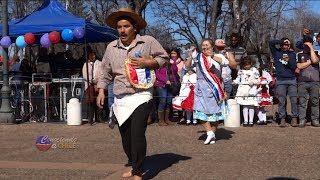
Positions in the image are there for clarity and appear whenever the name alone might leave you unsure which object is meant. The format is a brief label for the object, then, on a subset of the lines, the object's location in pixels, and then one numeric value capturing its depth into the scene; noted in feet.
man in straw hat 20.44
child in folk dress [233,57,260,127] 39.14
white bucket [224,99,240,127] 38.70
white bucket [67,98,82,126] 41.75
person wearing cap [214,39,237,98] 30.96
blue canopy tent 43.54
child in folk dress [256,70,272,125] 39.27
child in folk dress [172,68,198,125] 40.01
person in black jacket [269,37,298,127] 37.29
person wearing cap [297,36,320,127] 37.06
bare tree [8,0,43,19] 118.21
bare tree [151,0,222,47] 138.10
